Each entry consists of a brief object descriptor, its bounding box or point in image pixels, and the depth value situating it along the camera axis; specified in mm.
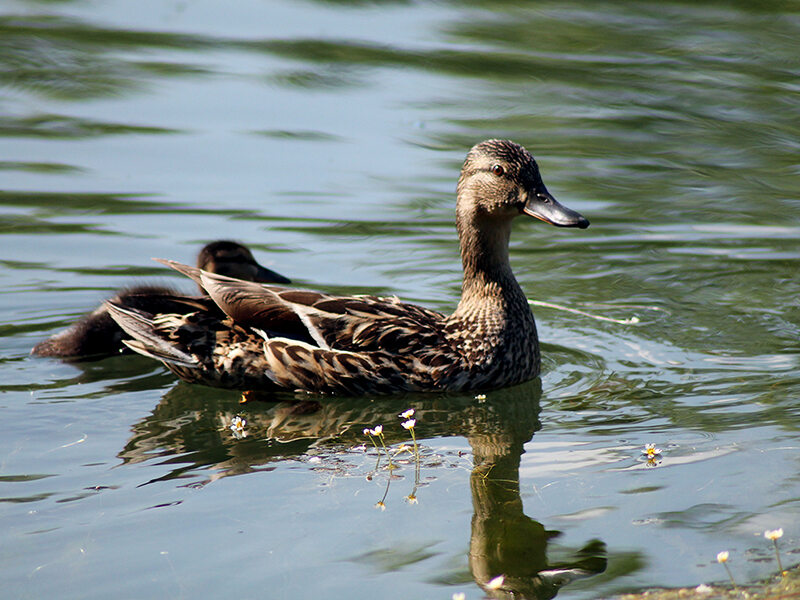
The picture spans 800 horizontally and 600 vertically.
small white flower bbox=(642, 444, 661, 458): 10961
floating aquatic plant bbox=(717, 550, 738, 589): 8266
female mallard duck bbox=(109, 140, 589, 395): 13547
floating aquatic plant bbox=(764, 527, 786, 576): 8422
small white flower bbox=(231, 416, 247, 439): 12222
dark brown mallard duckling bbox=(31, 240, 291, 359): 14500
